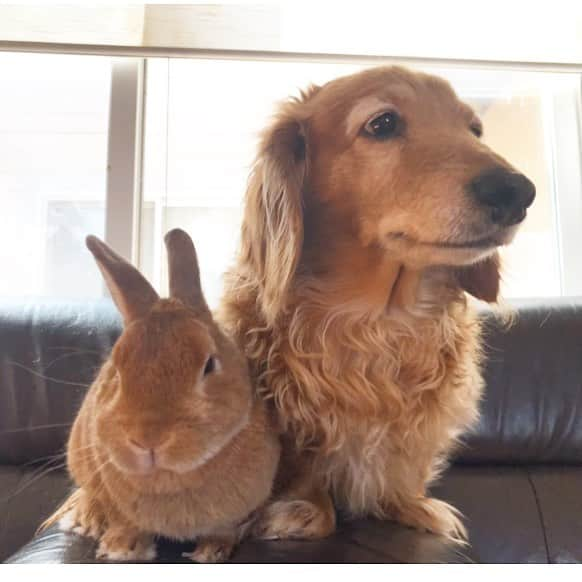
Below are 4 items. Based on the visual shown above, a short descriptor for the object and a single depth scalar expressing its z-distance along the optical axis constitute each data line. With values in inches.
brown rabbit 17.7
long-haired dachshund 26.7
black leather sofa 39.1
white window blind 34.2
